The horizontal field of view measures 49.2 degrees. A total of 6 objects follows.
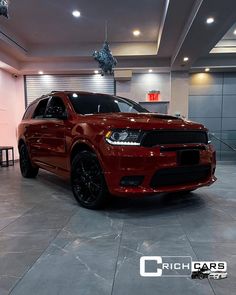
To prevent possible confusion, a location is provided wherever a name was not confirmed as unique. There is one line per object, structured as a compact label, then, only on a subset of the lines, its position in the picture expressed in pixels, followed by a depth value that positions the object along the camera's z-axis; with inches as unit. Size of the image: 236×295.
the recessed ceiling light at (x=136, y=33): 275.4
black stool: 295.1
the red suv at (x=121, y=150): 106.9
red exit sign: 358.0
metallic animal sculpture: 242.4
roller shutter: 364.5
